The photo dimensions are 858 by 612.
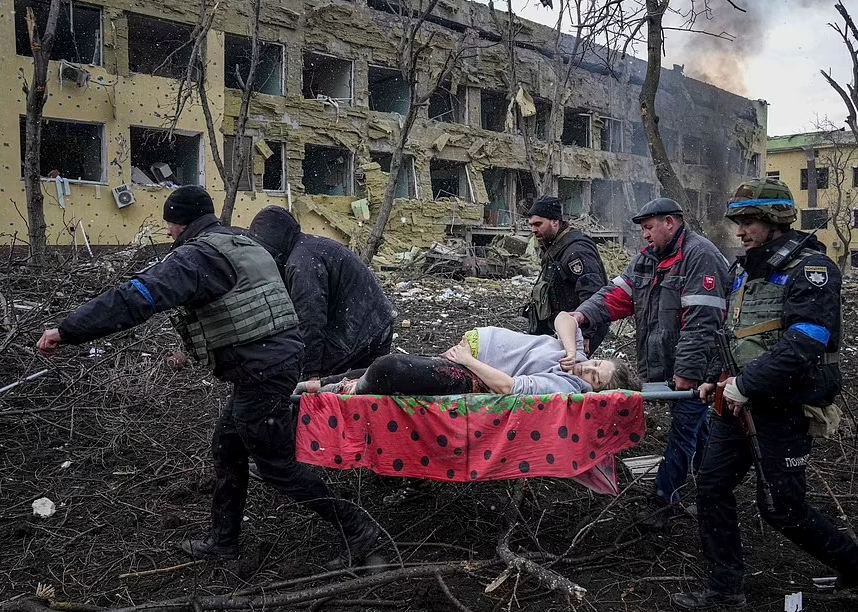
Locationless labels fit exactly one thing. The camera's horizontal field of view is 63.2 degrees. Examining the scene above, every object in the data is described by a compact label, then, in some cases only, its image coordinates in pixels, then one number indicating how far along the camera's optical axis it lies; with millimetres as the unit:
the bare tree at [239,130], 10945
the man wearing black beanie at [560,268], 4484
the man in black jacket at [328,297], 3826
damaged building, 16125
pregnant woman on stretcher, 3377
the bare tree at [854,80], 10719
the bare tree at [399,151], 10836
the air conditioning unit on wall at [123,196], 16172
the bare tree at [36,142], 9375
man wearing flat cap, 3547
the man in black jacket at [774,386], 2660
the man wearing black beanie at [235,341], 2912
